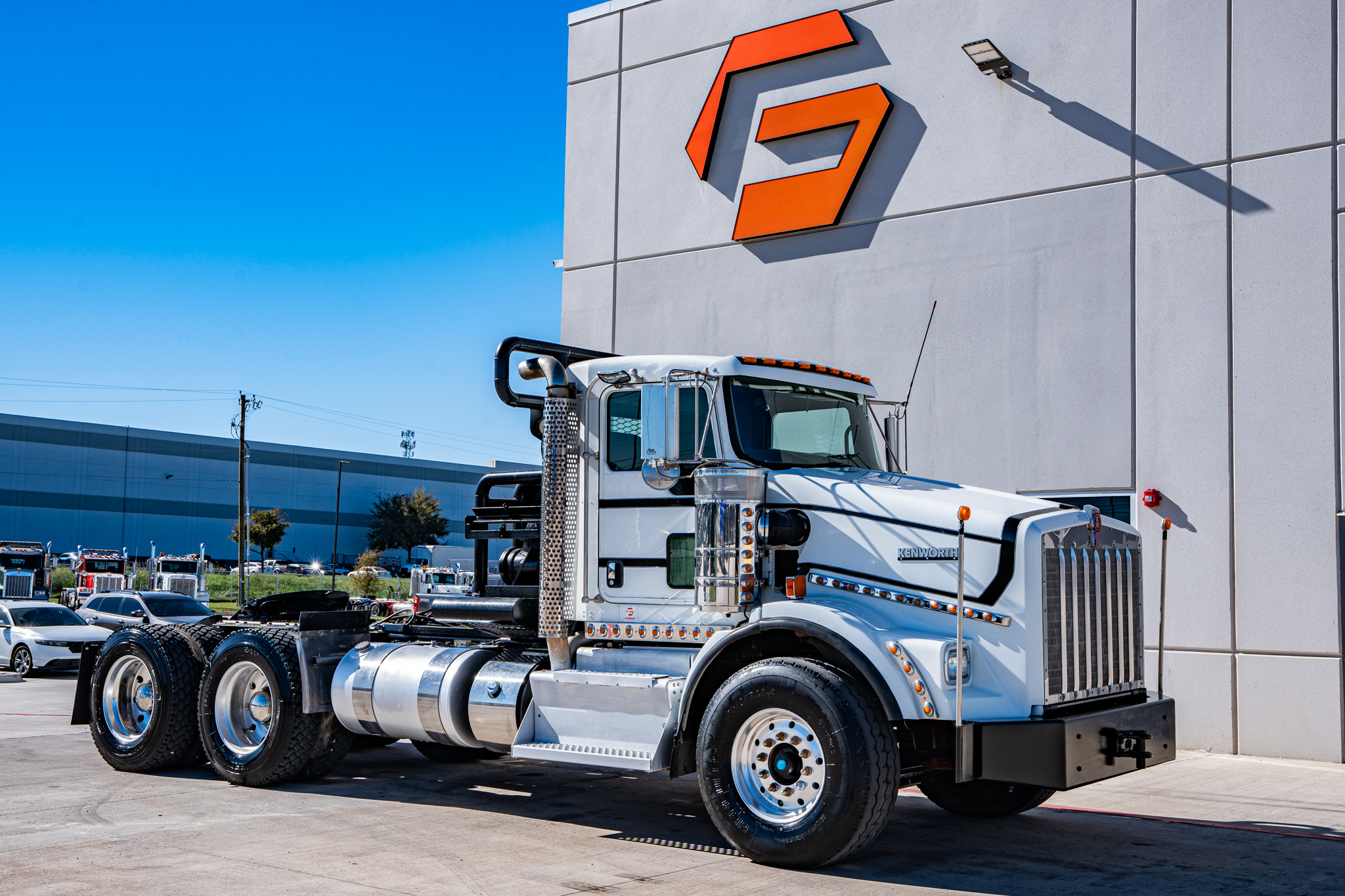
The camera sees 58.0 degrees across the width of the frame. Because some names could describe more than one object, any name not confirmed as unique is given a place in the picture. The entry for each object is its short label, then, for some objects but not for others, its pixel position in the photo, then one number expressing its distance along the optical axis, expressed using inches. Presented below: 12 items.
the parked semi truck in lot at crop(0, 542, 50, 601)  1718.8
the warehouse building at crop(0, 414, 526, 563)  3127.5
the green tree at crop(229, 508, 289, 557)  2829.7
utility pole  1692.3
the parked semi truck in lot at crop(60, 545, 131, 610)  1460.4
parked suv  920.9
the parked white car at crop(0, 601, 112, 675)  836.6
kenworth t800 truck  267.6
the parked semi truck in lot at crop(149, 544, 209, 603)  1502.2
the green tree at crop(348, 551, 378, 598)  1961.1
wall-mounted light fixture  545.6
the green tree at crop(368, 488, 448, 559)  3533.5
